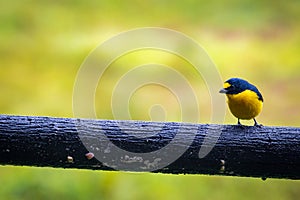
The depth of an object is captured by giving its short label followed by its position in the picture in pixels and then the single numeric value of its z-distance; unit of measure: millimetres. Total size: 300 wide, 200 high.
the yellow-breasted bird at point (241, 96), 8380
